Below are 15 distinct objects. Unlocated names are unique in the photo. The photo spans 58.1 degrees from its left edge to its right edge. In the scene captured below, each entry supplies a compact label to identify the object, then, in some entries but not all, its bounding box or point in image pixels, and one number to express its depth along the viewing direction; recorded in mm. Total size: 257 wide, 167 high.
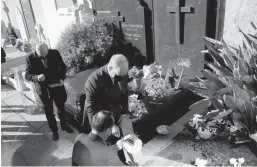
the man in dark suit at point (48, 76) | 3916
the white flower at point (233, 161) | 2961
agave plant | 3416
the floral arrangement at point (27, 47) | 7498
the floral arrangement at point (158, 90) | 4453
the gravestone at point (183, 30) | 4797
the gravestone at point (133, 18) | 5840
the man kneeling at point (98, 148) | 2135
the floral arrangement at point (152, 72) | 5113
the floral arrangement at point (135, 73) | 5453
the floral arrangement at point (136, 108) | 3979
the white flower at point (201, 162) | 2980
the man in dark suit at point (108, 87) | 3096
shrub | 6031
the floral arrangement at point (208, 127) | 3613
